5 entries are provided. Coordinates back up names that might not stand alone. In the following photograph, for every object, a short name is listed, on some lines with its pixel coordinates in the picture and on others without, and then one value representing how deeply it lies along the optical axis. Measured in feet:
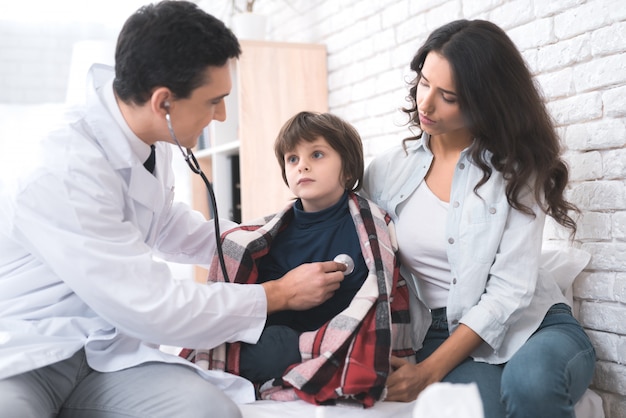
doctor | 3.96
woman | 4.56
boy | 4.27
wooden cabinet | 9.13
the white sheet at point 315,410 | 4.18
